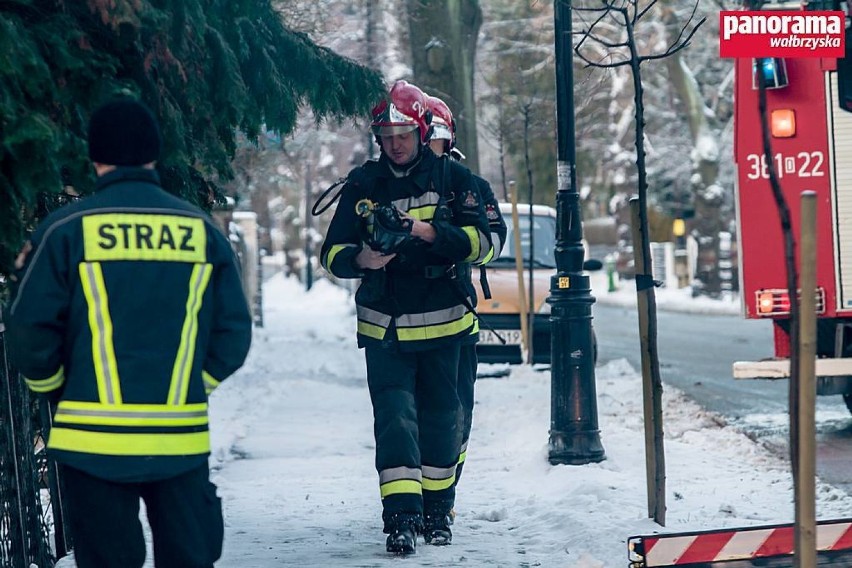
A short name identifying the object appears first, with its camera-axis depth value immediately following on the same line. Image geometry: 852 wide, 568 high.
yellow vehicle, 29.06
